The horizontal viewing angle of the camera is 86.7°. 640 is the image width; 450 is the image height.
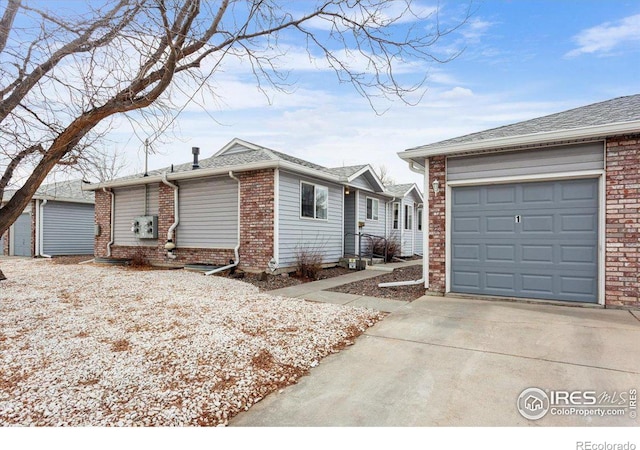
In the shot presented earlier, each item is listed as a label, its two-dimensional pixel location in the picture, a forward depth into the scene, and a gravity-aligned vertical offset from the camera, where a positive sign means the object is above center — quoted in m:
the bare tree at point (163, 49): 4.26 +2.35
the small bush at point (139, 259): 11.64 -1.27
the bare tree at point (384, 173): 34.25 +5.11
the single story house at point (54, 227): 15.63 -0.21
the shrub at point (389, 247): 14.13 -1.03
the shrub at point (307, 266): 9.27 -1.19
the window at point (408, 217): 17.45 +0.32
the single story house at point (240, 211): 9.34 +0.37
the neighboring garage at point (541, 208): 5.26 +0.27
